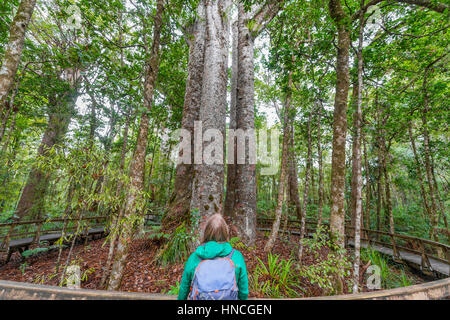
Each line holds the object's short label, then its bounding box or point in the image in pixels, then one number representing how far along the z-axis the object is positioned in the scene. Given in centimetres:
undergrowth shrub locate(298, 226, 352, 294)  298
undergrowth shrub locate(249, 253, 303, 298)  341
